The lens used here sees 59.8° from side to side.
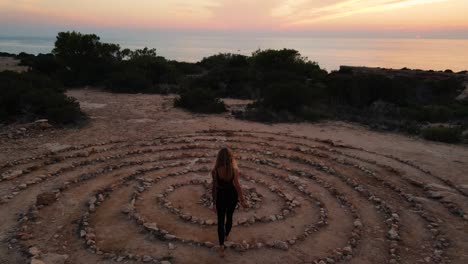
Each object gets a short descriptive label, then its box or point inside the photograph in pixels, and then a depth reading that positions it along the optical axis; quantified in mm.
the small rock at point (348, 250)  5539
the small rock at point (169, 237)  5773
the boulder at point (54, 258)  5035
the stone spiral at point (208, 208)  5535
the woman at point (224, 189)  5188
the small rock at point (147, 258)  5152
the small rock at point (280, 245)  5652
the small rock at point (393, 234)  6004
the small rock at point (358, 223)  6433
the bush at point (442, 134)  12047
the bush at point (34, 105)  12211
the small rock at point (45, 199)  6727
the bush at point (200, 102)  15398
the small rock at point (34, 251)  5112
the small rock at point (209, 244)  5594
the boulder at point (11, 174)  7809
